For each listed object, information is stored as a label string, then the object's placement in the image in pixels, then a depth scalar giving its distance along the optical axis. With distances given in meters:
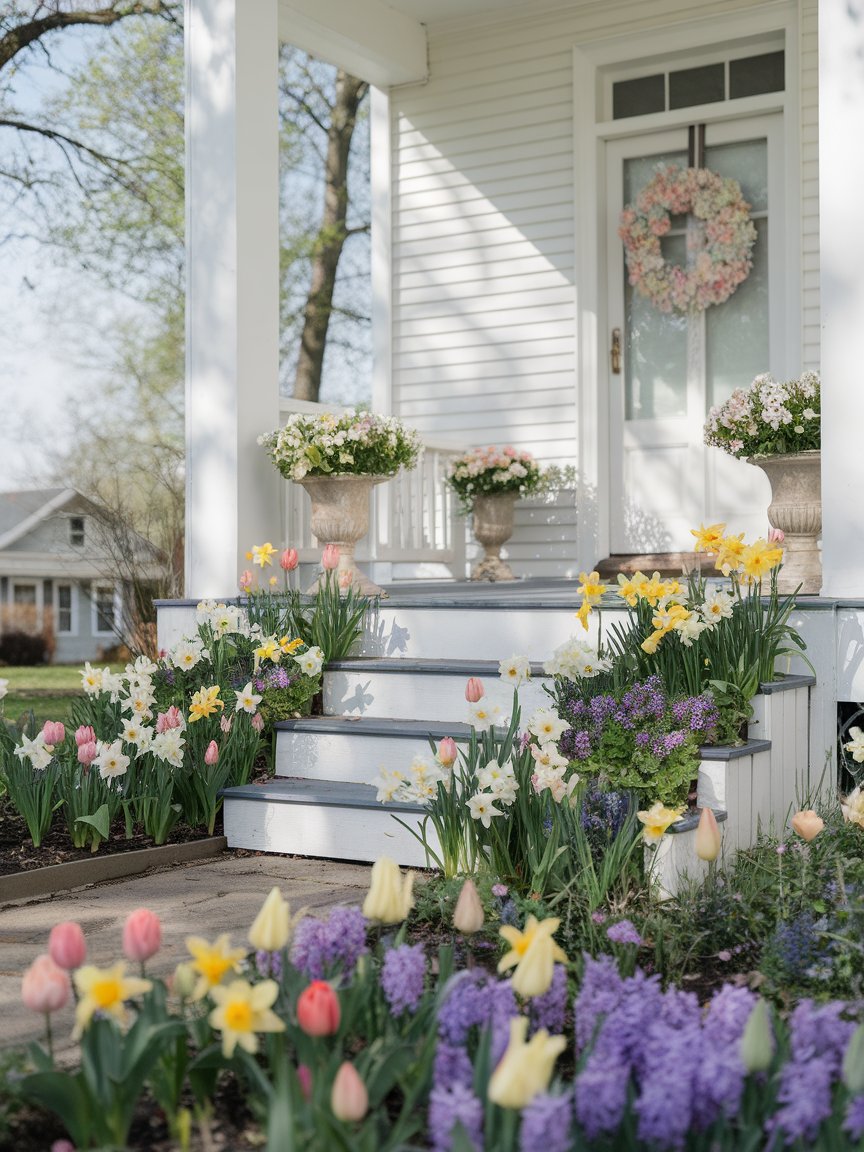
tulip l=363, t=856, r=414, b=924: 1.74
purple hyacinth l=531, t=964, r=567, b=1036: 1.90
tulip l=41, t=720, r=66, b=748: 3.54
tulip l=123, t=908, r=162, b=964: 1.59
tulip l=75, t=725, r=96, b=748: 3.48
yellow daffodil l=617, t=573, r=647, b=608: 3.41
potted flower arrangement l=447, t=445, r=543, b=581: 6.57
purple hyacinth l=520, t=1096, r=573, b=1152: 1.35
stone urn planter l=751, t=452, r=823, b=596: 4.46
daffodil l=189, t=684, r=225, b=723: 3.84
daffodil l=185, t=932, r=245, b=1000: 1.60
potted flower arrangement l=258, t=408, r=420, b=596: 4.86
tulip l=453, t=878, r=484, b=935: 1.87
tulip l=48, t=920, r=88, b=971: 1.55
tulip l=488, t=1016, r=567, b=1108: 1.33
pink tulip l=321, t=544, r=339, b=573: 4.46
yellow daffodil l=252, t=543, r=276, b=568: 4.64
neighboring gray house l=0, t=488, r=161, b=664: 12.86
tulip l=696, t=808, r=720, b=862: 2.12
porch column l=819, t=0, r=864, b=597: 3.85
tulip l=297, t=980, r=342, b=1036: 1.50
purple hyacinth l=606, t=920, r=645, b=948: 2.19
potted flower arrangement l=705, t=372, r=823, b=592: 4.40
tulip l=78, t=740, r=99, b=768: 3.46
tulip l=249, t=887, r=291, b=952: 1.63
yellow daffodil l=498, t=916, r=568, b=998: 1.58
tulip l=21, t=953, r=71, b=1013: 1.50
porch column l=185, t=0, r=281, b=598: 5.05
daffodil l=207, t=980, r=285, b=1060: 1.52
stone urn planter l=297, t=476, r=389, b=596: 5.00
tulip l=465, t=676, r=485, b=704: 3.07
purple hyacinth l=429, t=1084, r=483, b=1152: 1.42
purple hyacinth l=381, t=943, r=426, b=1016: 1.82
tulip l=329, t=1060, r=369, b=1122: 1.35
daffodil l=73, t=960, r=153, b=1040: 1.52
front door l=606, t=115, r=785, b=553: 6.34
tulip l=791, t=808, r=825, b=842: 2.43
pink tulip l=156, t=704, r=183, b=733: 3.63
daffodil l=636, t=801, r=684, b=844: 2.47
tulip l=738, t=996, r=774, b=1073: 1.47
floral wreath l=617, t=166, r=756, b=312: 6.36
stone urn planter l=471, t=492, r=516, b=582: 6.74
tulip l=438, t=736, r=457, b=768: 2.74
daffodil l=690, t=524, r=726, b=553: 3.49
